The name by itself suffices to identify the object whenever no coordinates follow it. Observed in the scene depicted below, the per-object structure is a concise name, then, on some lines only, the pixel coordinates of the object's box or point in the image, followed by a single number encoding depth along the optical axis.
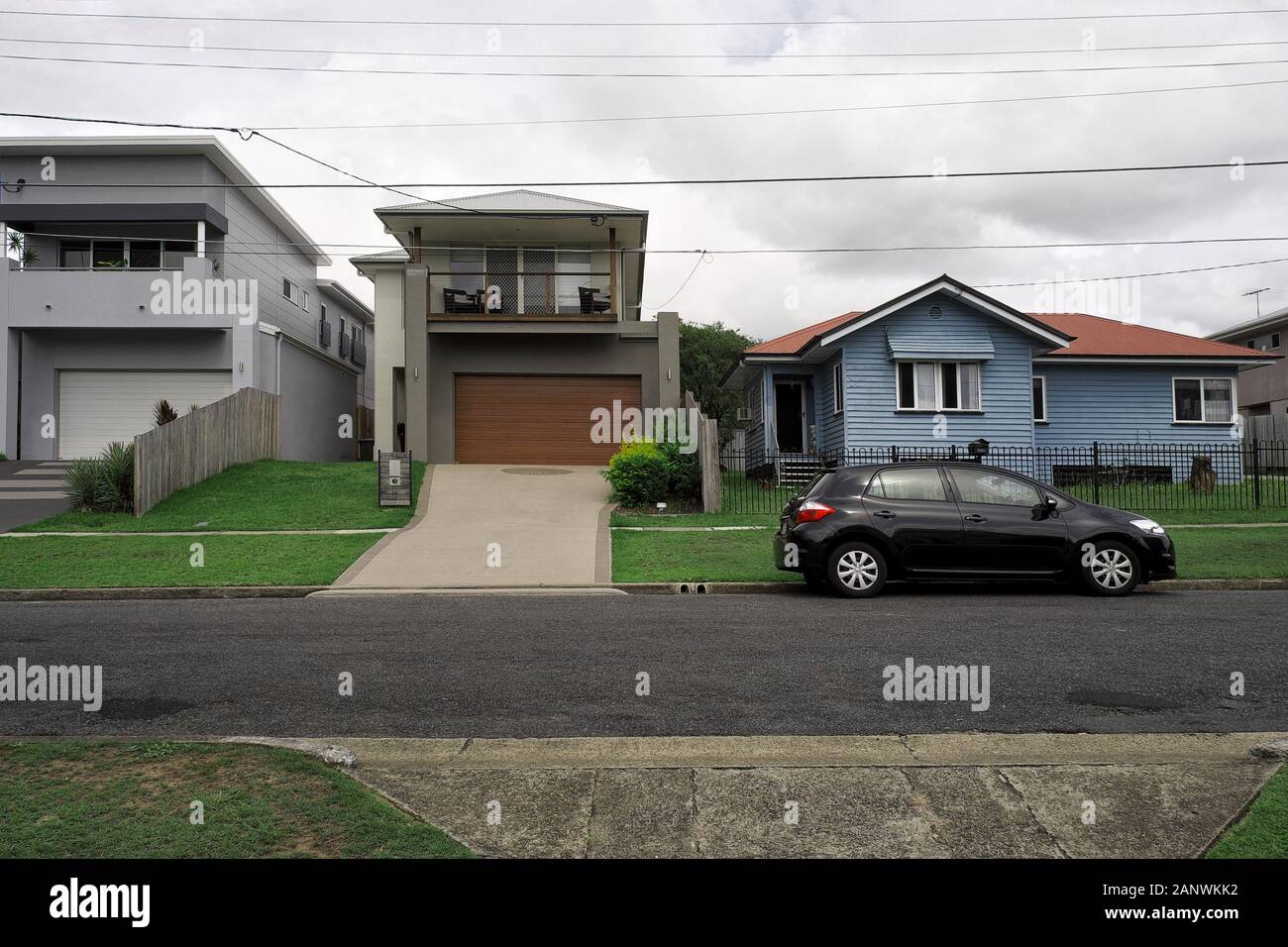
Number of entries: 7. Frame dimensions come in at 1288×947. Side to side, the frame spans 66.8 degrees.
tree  51.50
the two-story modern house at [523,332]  25.39
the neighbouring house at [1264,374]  38.84
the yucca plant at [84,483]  18.03
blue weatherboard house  24.25
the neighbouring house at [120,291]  25.34
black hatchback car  10.98
